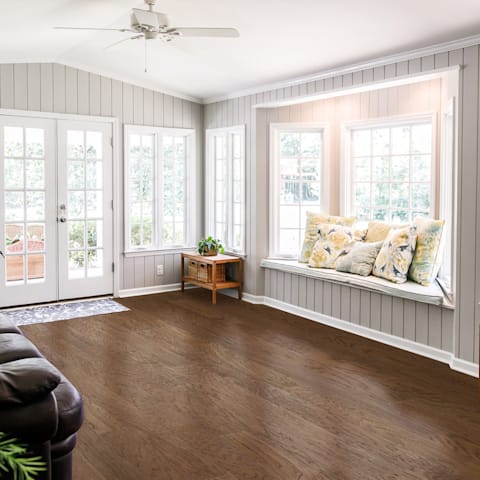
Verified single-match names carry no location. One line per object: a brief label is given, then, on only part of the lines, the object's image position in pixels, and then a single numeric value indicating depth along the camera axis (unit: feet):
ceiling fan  12.13
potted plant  21.32
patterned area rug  17.92
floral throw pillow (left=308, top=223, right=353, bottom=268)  17.64
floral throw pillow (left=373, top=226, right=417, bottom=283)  15.38
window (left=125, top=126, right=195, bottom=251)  21.53
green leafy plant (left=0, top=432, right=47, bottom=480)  3.01
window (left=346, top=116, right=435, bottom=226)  17.06
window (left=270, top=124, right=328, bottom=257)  19.71
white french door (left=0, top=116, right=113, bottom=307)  18.86
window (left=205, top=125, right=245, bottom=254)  21.13
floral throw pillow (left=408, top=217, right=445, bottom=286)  15.05
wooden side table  20.31
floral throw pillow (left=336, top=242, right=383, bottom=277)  16.43
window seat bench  13.88
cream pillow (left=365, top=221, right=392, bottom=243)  17.21
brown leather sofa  6.15
